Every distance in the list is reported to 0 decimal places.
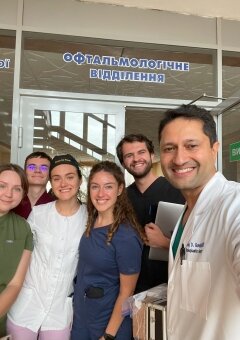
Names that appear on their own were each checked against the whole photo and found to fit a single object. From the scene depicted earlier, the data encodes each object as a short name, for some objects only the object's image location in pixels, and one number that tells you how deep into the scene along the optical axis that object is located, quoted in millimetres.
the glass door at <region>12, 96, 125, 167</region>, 3330
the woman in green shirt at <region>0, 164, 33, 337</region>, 1825
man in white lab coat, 1034
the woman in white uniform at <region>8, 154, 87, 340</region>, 1876
